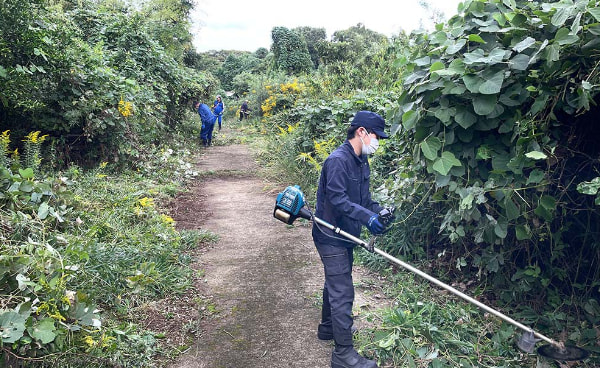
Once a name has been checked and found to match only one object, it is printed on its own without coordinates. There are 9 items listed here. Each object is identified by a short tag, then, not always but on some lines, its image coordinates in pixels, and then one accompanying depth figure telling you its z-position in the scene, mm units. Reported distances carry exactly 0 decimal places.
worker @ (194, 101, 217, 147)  13562
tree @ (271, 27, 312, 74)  24438
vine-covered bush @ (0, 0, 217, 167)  5316
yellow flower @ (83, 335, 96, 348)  2693
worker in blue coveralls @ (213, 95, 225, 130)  15851
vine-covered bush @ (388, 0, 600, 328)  2498
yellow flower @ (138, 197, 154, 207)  5555
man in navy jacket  3000
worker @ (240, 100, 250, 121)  20500
